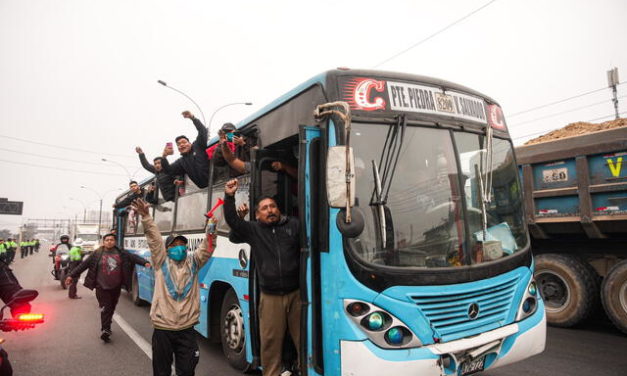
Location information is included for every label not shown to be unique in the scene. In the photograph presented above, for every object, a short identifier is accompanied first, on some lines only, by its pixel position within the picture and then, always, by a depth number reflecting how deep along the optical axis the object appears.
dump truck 5.47
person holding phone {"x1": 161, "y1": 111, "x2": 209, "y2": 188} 5.47
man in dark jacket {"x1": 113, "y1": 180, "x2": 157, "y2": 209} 8.11
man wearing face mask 3.85
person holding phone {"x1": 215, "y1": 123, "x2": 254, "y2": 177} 4.39
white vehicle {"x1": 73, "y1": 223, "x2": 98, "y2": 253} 33.56
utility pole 19.38
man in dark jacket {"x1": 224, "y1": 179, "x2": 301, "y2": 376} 3.56
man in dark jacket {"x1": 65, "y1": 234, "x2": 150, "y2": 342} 6.71
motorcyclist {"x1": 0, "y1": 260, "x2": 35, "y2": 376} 2.84
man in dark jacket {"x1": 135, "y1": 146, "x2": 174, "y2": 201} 6.71
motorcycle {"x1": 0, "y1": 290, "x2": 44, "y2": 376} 2.76
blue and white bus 2.94
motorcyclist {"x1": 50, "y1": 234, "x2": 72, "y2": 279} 14.34
